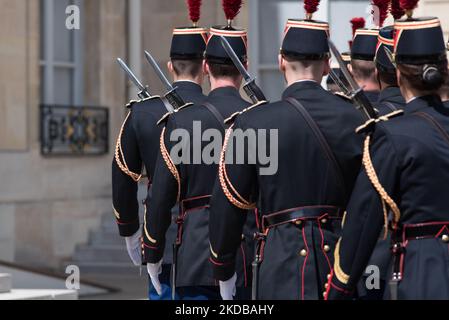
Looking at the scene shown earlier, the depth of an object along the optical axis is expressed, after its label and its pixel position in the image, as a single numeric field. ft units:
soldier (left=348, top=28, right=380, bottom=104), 47.11
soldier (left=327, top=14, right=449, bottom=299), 31.53
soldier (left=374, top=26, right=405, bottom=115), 42.98
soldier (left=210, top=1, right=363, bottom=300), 36.22
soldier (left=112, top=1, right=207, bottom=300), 48.14
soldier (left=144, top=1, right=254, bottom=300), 44.57
